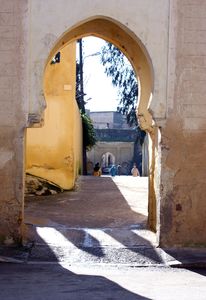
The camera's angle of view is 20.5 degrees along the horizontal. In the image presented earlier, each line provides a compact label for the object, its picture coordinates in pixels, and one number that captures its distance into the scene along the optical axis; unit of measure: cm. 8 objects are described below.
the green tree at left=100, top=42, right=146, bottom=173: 2761
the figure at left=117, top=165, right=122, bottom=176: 3818
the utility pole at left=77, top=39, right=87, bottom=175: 2508
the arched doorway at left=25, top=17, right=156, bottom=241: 887
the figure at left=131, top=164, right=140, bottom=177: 2382
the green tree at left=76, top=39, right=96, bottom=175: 2436
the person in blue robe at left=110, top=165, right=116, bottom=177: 2491
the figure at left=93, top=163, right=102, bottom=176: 2284
